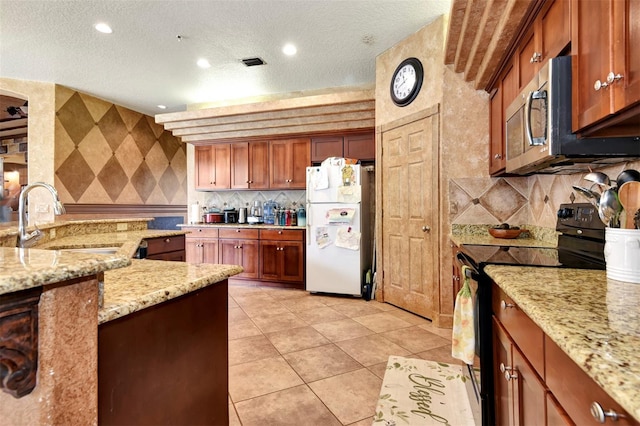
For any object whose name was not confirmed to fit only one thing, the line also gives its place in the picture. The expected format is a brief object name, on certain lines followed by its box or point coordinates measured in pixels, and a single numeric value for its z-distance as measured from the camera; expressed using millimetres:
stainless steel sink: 2391
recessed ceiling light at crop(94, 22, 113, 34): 2959
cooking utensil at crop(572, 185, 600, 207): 1186
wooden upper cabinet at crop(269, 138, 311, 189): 4500
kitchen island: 611
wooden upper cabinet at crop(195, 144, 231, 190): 4934
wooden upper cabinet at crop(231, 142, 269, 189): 4727
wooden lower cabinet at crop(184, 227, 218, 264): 4629
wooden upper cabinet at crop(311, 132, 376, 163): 4227
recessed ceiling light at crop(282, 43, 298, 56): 3312
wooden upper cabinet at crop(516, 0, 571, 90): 1340
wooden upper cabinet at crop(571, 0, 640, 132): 885
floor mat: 1657
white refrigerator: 3764
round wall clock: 3070
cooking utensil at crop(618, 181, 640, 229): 1062
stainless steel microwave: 1227
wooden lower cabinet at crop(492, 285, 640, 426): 584
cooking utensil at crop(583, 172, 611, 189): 1142
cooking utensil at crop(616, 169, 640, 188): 1084
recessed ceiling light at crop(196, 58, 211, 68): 3637
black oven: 1345
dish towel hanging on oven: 1450
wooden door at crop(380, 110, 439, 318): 2963
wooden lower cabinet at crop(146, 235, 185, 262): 2932
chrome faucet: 1296
